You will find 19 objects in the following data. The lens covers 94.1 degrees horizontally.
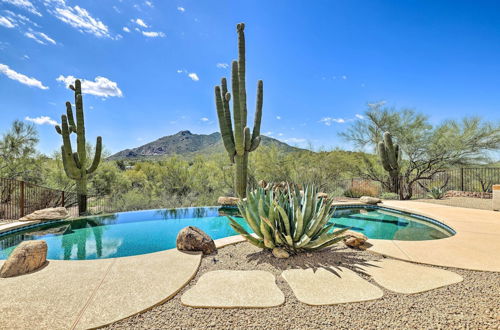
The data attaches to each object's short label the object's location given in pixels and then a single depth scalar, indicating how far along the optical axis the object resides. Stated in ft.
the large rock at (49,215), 21.03
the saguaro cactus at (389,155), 34.96
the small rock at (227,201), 29.63
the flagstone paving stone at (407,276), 7.32
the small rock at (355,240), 11.17
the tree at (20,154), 34.50
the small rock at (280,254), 9.70
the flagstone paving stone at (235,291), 6.41
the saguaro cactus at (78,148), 26.66
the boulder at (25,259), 8.34
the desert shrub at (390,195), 35.29
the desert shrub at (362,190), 38.17
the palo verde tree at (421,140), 34.24
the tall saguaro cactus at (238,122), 28.89
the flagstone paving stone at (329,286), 6.57
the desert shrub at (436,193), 33.14
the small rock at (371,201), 28.60
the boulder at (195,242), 10.67
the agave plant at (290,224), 9.64
